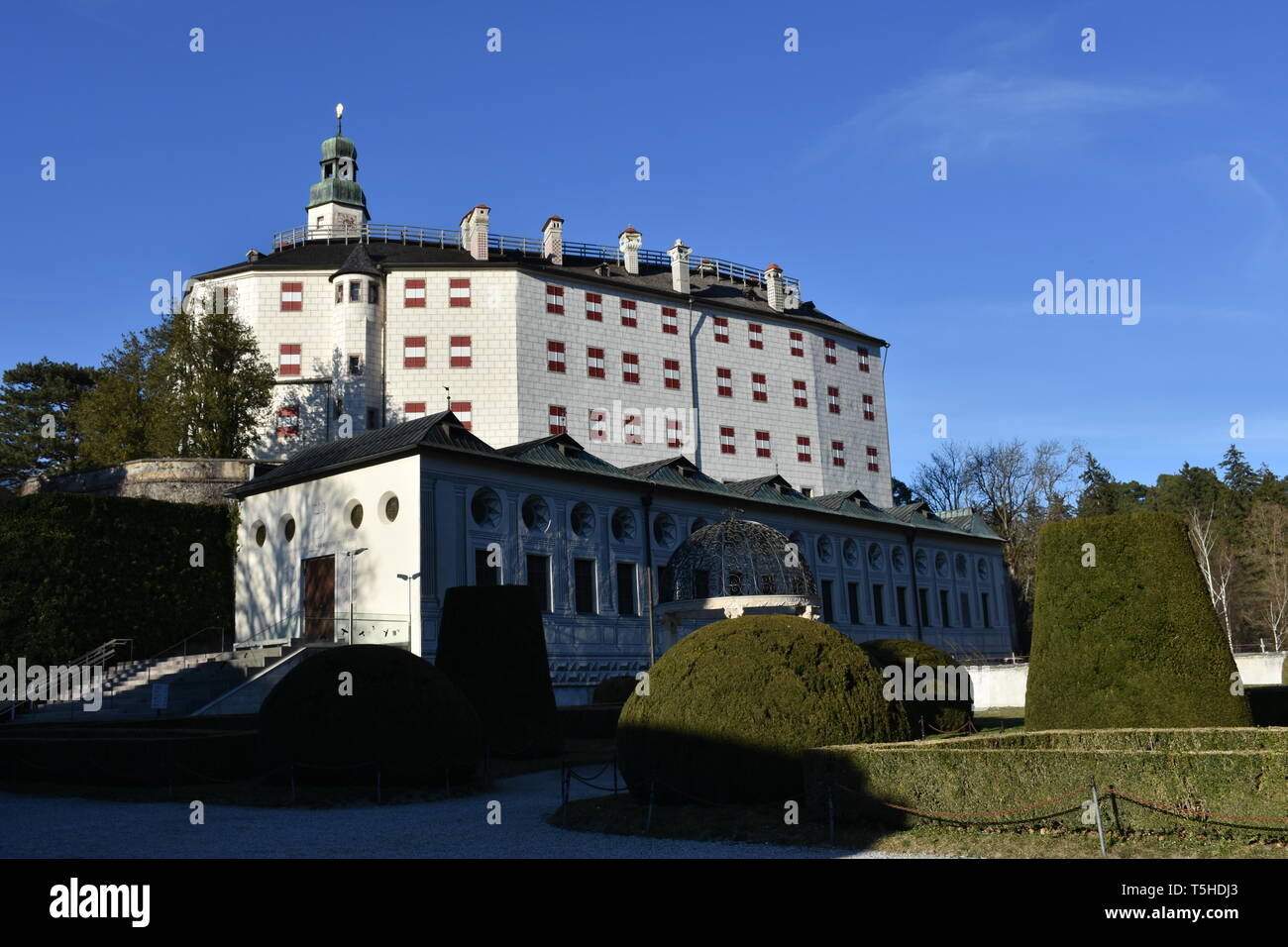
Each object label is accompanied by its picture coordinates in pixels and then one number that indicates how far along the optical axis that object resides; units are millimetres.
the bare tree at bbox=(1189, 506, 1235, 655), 55594
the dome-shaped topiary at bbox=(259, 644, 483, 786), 17625
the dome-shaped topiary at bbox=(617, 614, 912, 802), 14430
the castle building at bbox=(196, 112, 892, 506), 55406
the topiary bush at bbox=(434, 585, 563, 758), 24000
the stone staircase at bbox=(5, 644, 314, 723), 29250
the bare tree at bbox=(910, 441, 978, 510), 79750
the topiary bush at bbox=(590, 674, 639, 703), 33750
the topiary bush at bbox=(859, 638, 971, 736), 26516
